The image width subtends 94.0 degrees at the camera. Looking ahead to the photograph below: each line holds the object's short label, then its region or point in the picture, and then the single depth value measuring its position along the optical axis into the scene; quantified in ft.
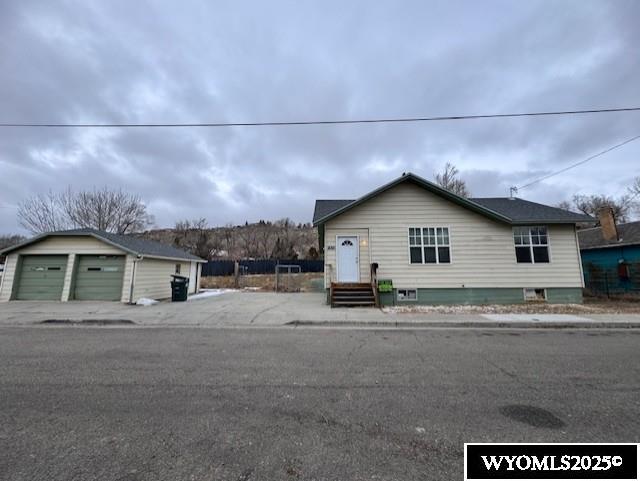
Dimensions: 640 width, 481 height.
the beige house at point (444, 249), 41.96
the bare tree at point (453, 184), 101.35
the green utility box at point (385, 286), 40.50
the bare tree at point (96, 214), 93.91
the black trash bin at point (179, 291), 47.24
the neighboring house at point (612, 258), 53.98
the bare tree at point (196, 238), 154.16
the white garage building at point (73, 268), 45.50
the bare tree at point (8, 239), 140.79
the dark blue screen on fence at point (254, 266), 111.65
